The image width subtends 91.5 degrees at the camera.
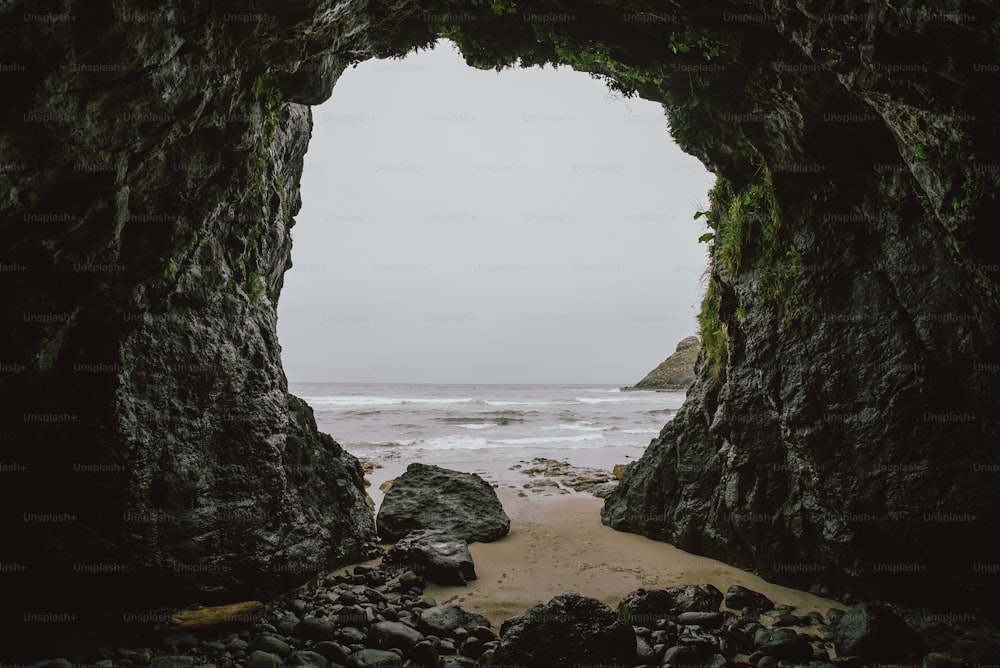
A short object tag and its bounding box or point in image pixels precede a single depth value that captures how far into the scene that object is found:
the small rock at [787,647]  4.19
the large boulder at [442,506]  7.66
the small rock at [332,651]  4.23
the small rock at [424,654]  4.18
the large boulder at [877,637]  4.10
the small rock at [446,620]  4.68
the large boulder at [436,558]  5.95
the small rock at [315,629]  4.52
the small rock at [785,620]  4.79
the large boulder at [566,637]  3.91
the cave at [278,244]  3.54
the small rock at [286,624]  4.65
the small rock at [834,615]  4.82
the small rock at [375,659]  4.14
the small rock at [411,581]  5.74
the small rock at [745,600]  5.15
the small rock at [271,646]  4.23
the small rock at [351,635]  4.51
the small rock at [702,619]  4.71
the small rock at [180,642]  4.26
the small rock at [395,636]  4.40
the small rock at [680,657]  4.06
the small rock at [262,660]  4.01
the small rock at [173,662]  3.99
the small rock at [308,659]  4.09
